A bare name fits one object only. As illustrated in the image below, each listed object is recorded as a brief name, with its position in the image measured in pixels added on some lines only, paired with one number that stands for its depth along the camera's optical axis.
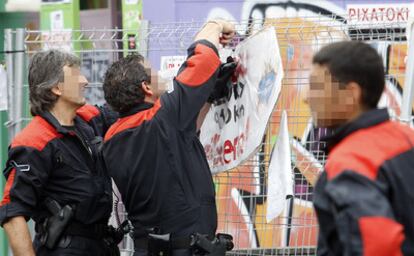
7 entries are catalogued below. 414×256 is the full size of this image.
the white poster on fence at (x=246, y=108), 8.49
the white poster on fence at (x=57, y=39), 11.30
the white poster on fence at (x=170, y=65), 10.08
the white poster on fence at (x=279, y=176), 8.11
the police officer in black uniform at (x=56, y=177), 8.82
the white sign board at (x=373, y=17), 9.80
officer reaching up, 8.17
